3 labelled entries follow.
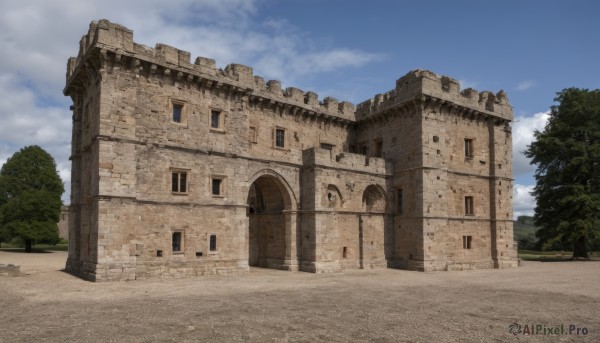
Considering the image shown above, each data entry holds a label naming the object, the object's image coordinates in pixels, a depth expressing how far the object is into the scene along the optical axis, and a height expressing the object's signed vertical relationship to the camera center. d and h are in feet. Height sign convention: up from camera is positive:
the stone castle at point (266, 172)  60.54 +6.37
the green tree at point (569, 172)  106.93 +9.49
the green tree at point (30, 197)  123.95 +3.50
